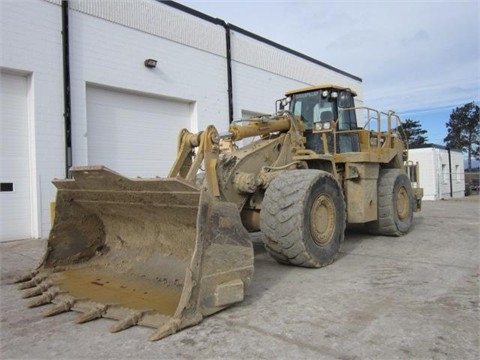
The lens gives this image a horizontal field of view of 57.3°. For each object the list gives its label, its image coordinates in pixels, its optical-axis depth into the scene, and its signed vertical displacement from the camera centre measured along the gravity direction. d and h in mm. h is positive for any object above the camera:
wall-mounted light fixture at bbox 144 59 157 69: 11828 +3296
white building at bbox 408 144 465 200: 23156 +243
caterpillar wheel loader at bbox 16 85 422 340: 4008 -444
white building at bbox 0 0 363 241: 9500 +2568
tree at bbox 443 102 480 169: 49438 +5281
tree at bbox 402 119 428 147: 50969 +5389
